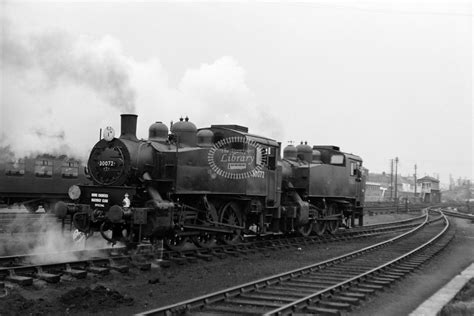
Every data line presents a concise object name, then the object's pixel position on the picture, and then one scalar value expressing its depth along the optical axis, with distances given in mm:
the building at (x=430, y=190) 78500
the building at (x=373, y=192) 87275
